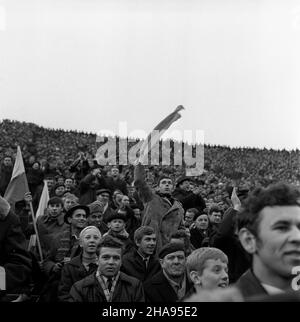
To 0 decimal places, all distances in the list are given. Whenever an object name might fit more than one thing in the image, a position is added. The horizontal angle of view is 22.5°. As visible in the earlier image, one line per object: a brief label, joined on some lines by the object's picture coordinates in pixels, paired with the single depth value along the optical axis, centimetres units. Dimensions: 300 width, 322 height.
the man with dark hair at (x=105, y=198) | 717
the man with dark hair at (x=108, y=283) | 384
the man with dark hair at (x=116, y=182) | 874
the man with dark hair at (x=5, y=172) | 838
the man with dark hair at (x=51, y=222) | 607
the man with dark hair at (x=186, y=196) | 741
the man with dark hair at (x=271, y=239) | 192
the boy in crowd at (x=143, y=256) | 495
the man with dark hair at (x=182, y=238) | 516
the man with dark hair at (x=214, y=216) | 644
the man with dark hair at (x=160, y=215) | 555
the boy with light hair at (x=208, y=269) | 316
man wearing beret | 421
